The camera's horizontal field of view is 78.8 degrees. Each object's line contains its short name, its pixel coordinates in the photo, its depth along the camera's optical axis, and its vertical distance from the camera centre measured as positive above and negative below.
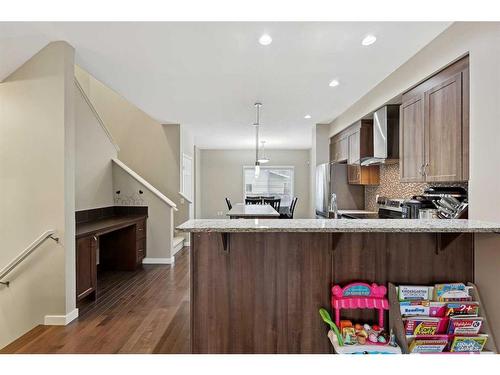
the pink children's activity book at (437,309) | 1.80 -0.73
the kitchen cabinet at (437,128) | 2.23 +0.50
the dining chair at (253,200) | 7.24 -0.34
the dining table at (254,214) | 4.11 -0.38
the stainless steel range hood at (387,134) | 3.75 +0.66
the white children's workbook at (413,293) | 1.83 -0.64
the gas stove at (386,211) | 3.88 -0.33
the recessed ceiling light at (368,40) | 2.68 +1.31
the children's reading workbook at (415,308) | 1.80 -0.72
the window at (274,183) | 10.77 +0.10
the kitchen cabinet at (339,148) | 5.31 +0.71
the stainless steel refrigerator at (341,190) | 5.54 -0.07
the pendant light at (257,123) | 4.86 +1.28
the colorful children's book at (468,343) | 1.74 -0.90
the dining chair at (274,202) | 6.62 -0.37
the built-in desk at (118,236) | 4.14 -0.82
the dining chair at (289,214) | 6.80 -0.64
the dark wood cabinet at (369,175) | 4.87 +0.18
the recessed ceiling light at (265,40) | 2.68 +1.32
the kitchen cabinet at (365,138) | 4.54 +0.72
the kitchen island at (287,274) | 1.91 -0.55
